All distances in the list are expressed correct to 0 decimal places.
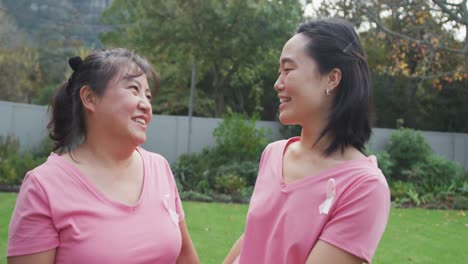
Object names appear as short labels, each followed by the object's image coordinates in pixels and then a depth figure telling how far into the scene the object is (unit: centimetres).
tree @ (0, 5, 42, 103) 2184
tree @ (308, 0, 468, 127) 884
